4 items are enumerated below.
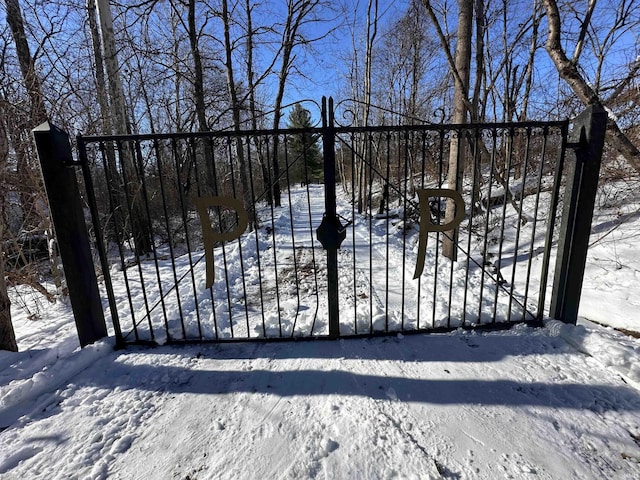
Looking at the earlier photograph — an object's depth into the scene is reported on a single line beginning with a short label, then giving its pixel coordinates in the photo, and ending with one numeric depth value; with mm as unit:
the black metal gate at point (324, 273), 2357
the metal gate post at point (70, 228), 2236
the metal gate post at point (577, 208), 2305
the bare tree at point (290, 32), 10969
